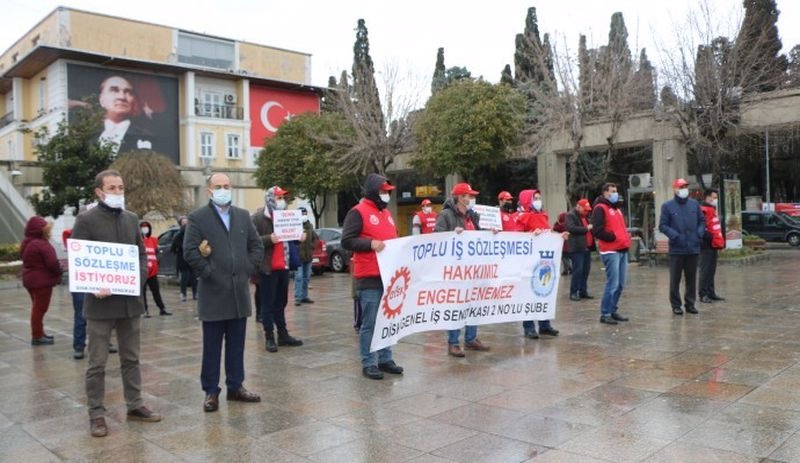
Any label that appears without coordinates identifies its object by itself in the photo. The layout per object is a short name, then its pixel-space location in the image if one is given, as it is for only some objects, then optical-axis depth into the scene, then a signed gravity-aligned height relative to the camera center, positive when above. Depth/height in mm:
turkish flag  49656 +9370
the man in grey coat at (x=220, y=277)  5352 -401
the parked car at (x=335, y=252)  20750 -830
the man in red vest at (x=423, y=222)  10695 +30
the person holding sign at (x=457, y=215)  7254 +88
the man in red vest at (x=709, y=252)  11156 -597
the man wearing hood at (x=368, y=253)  6352 -269
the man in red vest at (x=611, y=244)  8898 -335
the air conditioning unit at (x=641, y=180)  25594 +1494
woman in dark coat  8773 -473
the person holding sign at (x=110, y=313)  5062 -646
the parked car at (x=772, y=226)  30141 -479
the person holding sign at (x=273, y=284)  7938 -694
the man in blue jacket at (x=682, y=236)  9688 -273
